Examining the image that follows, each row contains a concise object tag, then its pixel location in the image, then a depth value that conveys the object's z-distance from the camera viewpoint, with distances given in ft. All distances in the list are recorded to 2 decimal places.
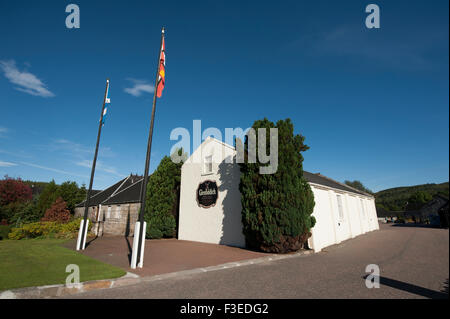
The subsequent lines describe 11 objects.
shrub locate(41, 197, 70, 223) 83.43
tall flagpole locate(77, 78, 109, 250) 37.14
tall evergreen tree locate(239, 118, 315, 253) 34.09
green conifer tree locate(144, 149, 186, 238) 56.85
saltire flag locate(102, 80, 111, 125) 40.27
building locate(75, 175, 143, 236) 63.36
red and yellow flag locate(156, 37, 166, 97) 29.84
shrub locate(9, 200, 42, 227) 83.35
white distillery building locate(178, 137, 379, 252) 43.65
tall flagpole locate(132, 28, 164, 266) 25.50
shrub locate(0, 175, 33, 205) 98.78
